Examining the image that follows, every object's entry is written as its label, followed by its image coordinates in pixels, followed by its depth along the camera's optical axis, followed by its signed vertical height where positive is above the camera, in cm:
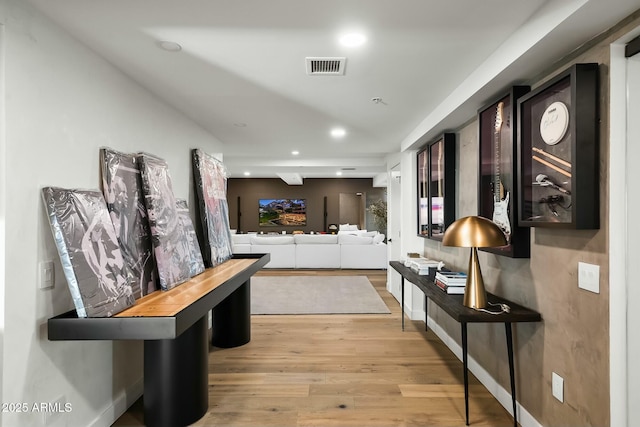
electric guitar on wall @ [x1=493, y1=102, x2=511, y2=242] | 232 +13
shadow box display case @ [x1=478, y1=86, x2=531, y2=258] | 221 +30
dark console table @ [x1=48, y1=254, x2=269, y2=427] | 169 -58
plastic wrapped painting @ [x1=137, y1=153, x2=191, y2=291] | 244 -7
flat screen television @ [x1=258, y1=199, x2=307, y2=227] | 1155 +7
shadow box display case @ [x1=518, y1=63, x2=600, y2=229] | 166 +32
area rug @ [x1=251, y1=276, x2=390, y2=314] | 491 -128
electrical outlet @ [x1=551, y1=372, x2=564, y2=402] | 190 -92
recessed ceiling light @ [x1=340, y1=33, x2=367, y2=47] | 196 +98
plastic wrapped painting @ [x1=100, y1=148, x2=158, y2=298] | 219 +0
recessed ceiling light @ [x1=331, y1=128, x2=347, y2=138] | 420 +99
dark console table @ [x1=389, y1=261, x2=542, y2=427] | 210 -60
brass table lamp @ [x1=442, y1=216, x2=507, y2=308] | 211 -15
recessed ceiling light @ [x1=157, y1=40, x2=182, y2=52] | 202 +96
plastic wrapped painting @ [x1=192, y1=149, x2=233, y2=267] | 345 +5
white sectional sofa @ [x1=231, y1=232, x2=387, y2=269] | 820 -83
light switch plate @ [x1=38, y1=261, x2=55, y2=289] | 171 -30
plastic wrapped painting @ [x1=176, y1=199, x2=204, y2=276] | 292 -22
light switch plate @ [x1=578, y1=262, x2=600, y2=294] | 165 -29
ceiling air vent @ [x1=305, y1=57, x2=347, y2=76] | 227 +97
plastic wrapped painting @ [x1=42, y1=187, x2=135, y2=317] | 170 -19
